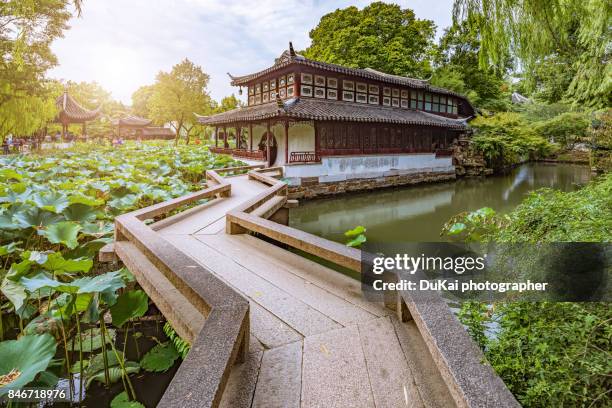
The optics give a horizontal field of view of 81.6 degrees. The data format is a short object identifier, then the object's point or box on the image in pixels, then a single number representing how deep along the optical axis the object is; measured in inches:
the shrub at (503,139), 831.1
